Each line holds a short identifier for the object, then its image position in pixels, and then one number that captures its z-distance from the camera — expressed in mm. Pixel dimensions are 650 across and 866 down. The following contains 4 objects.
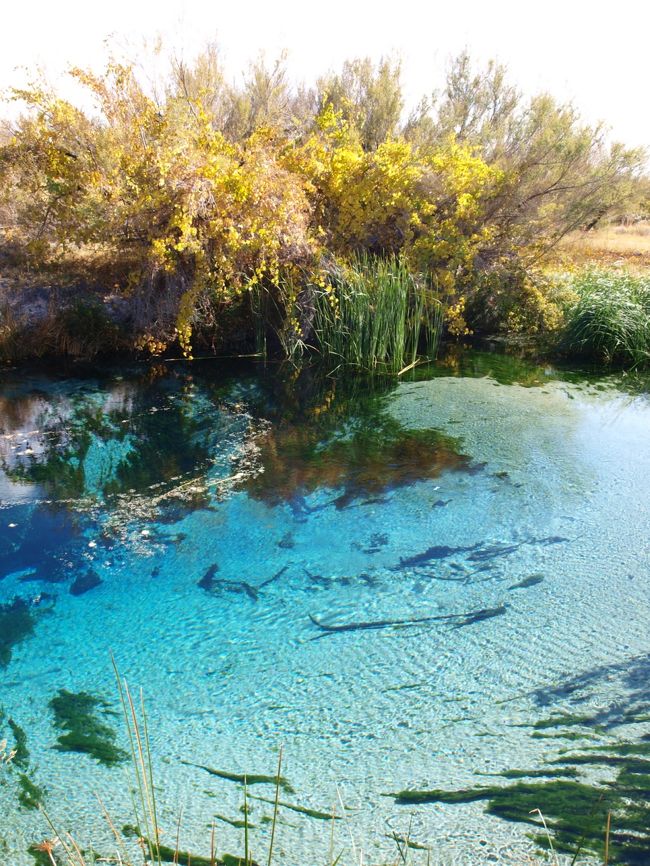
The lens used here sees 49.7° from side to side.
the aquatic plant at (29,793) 2275
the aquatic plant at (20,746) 2474
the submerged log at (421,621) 3266
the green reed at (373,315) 7461
